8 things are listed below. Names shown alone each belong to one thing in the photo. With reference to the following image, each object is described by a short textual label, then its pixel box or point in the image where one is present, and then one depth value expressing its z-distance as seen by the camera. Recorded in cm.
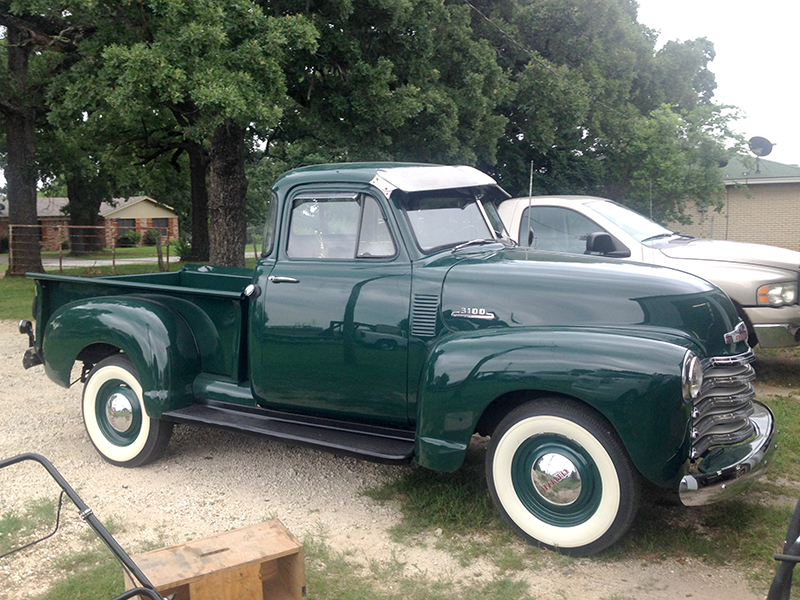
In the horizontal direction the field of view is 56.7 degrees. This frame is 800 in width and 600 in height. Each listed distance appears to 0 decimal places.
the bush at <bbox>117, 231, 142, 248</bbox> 4729
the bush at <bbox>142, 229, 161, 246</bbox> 5312
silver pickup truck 683
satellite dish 2266
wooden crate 303
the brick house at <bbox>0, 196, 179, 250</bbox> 5638
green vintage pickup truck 363
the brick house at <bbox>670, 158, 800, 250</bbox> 2616
